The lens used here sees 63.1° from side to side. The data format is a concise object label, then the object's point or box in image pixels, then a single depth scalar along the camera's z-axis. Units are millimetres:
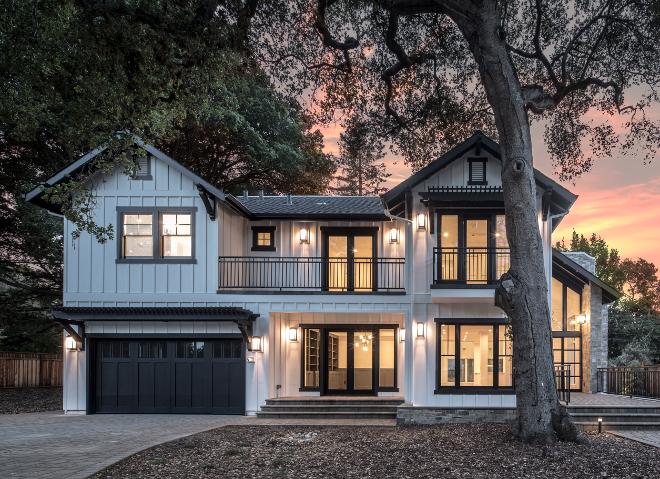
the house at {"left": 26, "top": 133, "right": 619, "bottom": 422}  12539
